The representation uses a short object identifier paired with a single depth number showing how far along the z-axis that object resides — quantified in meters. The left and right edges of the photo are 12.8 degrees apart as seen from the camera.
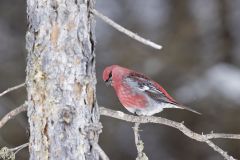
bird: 7.68
